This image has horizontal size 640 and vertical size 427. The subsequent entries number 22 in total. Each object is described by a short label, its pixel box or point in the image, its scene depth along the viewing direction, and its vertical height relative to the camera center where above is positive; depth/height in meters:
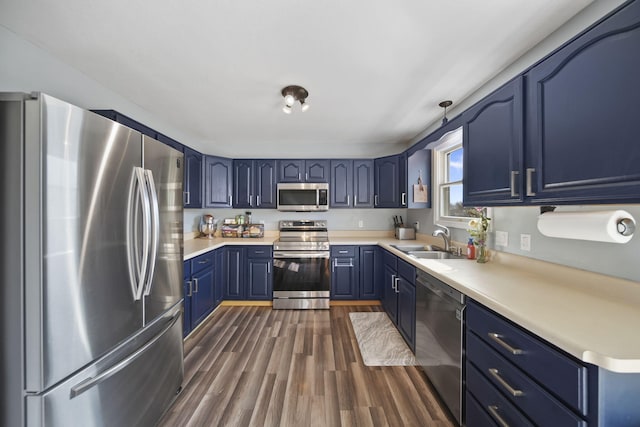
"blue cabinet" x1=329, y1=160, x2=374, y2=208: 3.66 +0.43
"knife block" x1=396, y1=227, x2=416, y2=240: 3.42 -0.28
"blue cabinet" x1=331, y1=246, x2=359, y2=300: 3.32 -0.81
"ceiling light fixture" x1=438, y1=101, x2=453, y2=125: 2.33 +1.06
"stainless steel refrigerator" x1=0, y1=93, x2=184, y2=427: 0.88 -0.22
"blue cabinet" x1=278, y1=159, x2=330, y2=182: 3.65 +0.66
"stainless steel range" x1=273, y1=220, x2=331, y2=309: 3.25 -0.83
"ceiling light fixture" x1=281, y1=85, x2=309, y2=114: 2.05 +1.04
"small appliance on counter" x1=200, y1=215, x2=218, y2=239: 3.68 -0.19
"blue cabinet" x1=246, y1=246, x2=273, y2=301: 3.31 -0.82
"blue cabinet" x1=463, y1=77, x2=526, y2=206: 1.32 +0.40
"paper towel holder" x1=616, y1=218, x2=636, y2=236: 1.03 -0.06
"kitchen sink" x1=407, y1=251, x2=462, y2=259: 2.44 -0.42
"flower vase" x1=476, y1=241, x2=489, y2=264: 1.89 -0.32
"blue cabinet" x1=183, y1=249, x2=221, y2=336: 2.43 -0.84
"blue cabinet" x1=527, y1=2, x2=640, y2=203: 0.85 +0.40
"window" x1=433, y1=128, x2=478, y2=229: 2.60 +0.35
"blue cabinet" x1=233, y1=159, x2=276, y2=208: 3.65 +0.45
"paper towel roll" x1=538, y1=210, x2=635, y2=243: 1.04 -0.06
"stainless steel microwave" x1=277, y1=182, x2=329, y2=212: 3.57 +0.26
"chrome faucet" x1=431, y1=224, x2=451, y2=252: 2.49 -0.24
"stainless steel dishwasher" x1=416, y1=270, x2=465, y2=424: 1.44 -0.85
